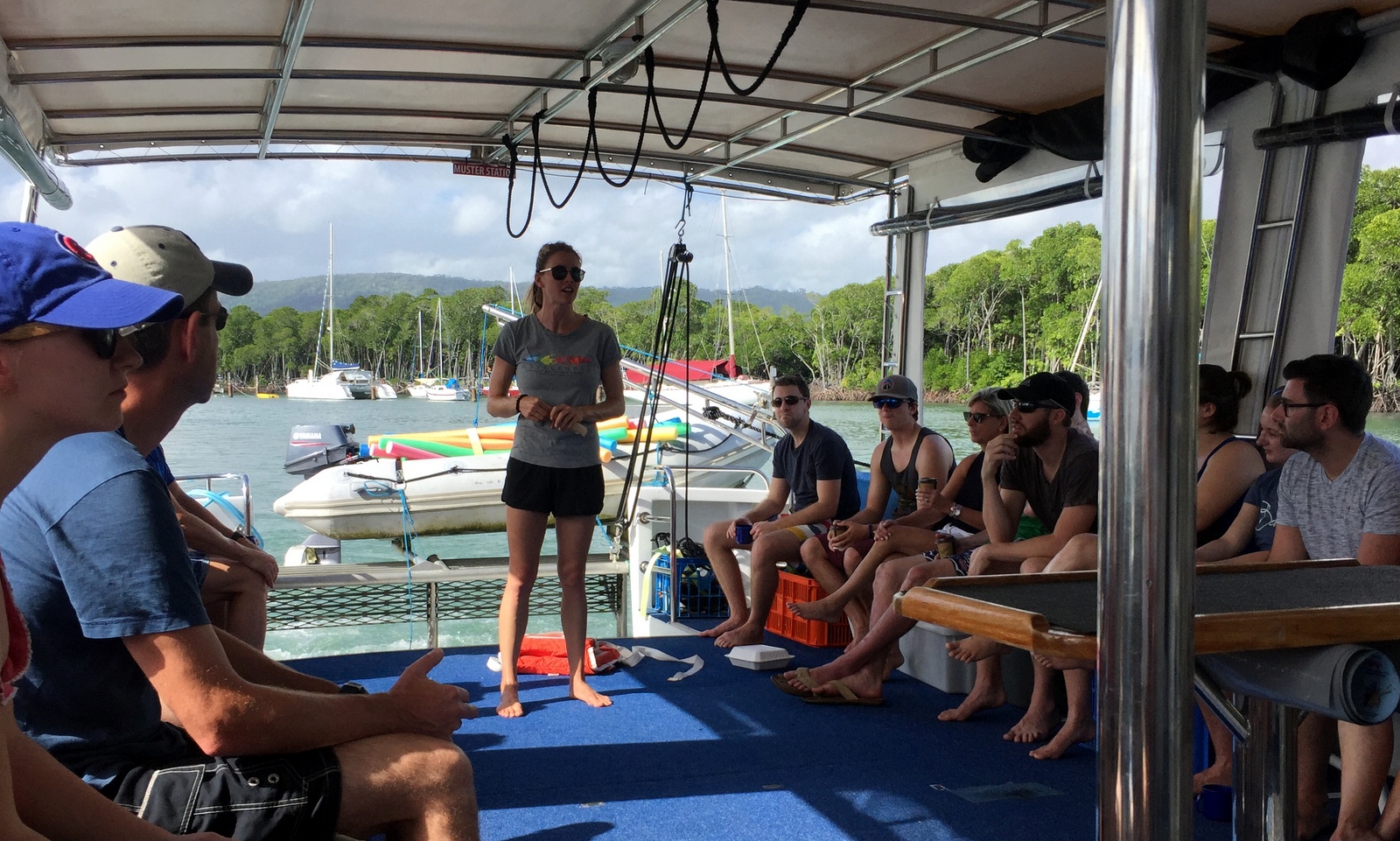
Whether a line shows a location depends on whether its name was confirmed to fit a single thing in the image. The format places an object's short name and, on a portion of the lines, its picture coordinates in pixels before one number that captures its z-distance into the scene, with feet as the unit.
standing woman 12.57
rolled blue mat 4.08
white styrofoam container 14.44
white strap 14.53
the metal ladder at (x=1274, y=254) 14.84
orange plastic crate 15.64
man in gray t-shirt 8.33
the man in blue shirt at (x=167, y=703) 4.25
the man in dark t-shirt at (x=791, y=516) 15.79
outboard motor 41.50
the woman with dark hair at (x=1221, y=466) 10.76
